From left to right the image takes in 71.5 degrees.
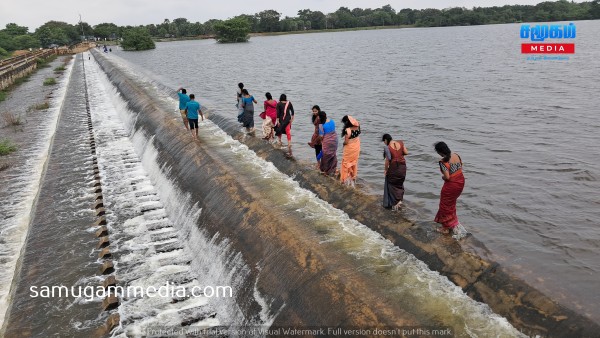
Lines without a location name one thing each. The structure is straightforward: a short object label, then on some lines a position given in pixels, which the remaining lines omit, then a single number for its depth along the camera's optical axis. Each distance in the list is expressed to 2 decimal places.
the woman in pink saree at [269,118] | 14.41
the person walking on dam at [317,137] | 11.12
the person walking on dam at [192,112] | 14.93
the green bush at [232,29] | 117.38
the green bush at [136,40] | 97.88
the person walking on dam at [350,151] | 9.72
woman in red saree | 7.39
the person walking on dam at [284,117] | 13.16
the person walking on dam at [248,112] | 15.55
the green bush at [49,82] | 39.97
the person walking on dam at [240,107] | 15.90
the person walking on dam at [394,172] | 8.68
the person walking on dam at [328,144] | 10.77
